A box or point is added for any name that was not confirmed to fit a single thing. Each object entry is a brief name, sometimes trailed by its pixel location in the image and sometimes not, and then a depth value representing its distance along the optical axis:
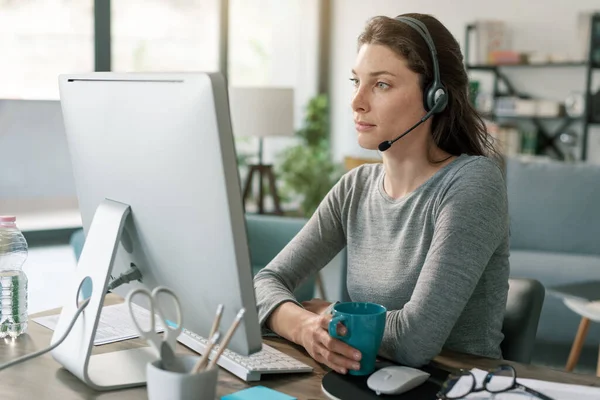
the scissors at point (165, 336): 1.97
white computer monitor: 1.97
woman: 2.36
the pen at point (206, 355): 1.96
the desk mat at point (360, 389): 2.14
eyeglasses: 2.10
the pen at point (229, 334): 1.97
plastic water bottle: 2.44
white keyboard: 2.21
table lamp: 6.43
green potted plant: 8.97
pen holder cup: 1.96
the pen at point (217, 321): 1.99
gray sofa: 5.25
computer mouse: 2.14
